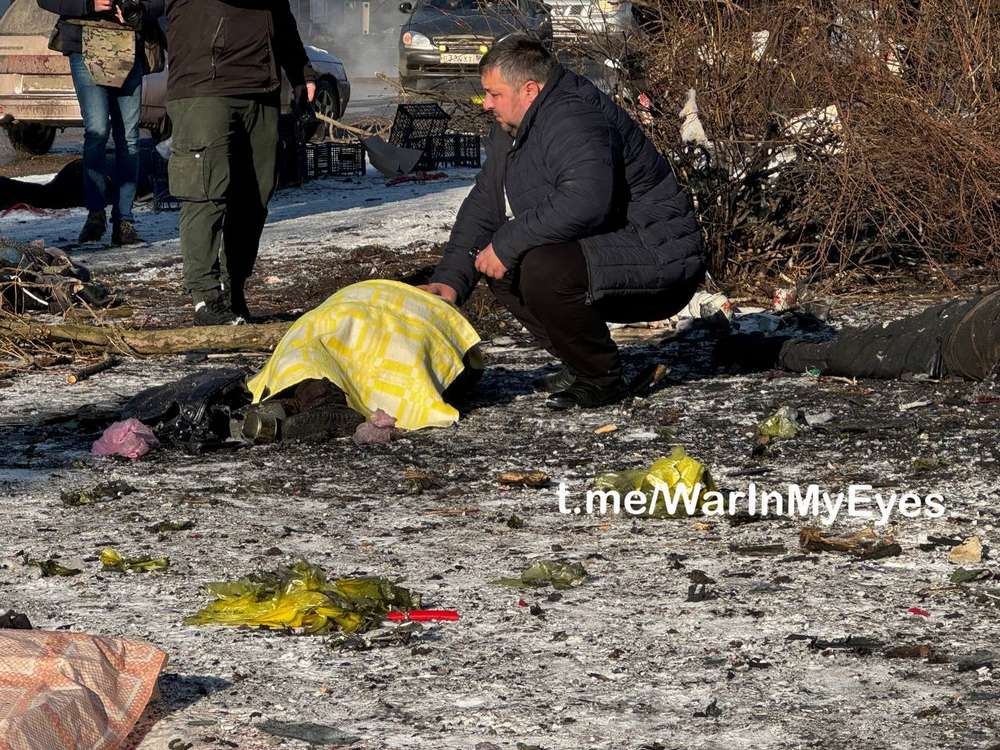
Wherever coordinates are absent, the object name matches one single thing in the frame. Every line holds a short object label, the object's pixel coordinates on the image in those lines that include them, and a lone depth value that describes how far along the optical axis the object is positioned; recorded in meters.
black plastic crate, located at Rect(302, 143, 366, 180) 30.80
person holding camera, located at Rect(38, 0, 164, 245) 21.00
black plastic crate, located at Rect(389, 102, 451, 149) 30.70
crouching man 12.06
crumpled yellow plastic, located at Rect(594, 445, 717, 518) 9.73
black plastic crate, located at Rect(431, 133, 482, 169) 32.06
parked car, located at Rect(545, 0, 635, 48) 18.72
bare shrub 16.67
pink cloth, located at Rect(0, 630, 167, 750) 5.71
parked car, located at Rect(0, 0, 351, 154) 32.50
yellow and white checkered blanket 11.99
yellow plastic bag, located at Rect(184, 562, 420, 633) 7.61
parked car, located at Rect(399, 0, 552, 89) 37.97
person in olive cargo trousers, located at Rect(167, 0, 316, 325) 15.86
